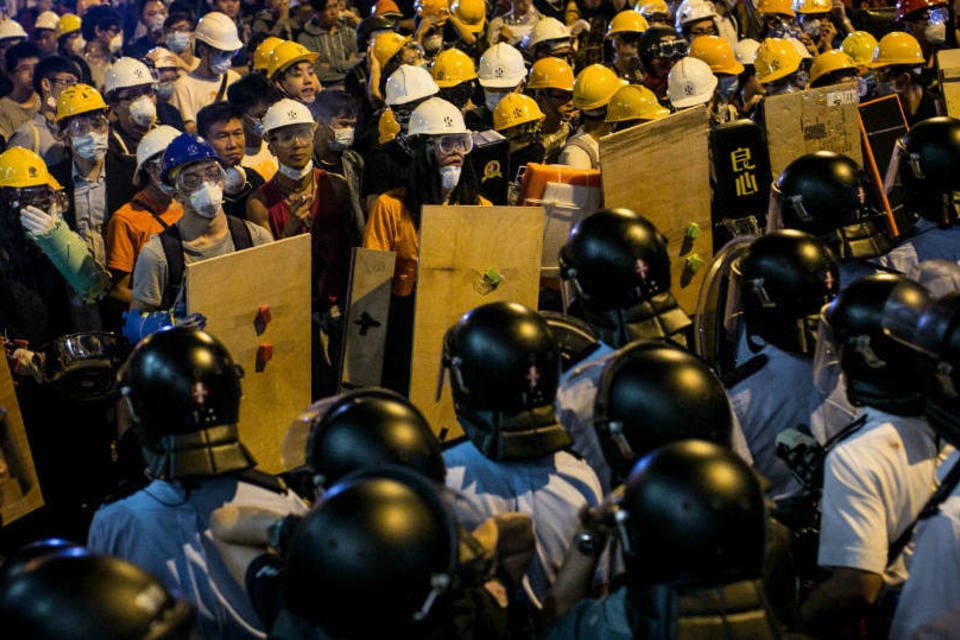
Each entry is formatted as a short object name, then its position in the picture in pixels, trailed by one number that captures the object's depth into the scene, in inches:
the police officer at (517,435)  140.6
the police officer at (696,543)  105.3
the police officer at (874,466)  137.5
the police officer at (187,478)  140.6
